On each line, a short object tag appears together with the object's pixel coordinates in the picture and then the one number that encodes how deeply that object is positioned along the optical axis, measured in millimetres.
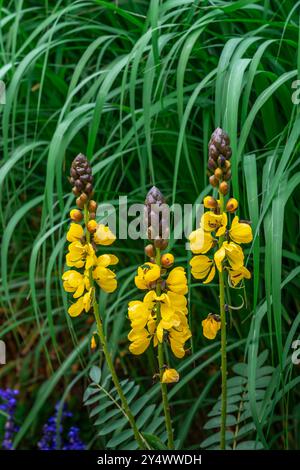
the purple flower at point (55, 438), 2297
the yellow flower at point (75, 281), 1495
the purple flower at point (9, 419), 2369
